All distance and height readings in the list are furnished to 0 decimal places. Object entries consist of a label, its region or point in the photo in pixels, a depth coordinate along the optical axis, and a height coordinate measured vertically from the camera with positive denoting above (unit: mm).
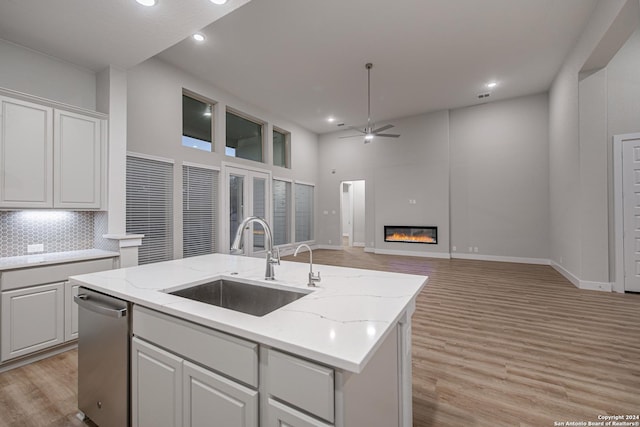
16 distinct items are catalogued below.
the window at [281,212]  7528 +111
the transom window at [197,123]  5207 +1864
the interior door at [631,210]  4000 +67
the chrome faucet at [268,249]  1502 -186
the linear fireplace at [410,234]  7547 -527
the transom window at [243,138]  6210 +1910
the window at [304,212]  8500 +119
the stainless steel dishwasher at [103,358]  1472 -822
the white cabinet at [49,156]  2572 +624
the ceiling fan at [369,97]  4945 +2696
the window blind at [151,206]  4203 +167
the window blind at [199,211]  5027 +104
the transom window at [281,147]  7770 +2000
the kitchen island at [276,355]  844 -518
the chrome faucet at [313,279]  1522 -360
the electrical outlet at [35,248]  2918 -335
